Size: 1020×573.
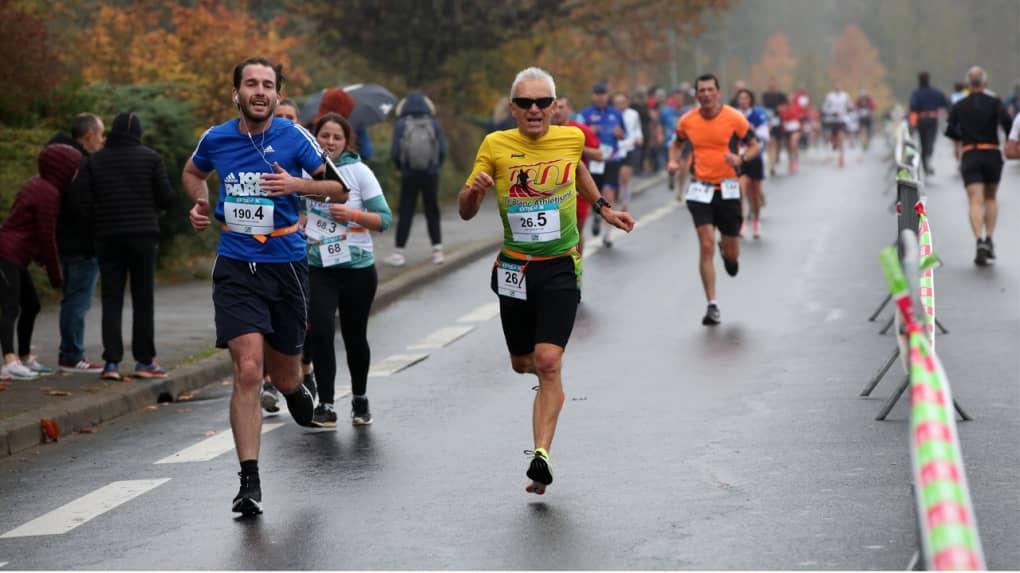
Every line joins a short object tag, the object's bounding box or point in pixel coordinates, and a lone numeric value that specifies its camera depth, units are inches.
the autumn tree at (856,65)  5600.4
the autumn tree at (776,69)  5551.2
